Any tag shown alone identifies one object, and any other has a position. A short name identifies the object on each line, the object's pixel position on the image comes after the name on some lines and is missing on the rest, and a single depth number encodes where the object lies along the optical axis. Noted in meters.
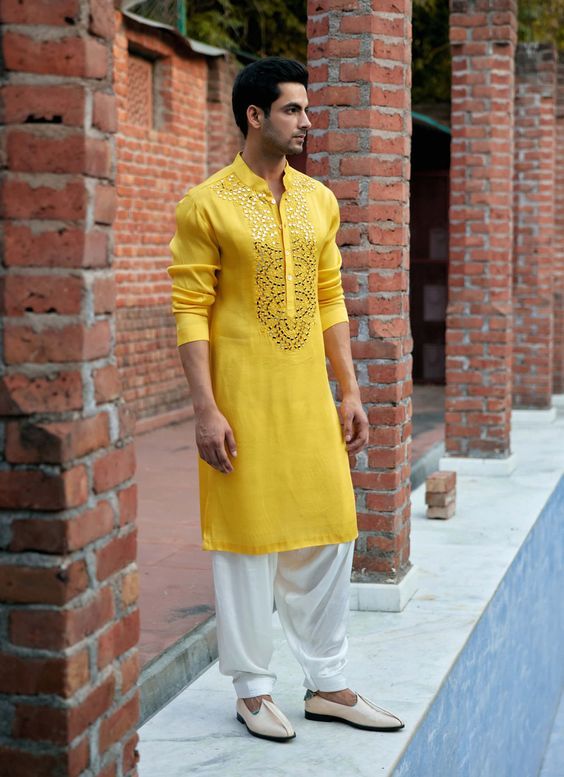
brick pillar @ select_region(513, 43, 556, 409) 10.63
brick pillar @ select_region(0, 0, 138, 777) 2.32
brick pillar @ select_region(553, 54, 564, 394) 13.14
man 3.40
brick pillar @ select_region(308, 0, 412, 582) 4.72
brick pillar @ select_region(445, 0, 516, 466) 7.84
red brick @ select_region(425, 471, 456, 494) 6.32
